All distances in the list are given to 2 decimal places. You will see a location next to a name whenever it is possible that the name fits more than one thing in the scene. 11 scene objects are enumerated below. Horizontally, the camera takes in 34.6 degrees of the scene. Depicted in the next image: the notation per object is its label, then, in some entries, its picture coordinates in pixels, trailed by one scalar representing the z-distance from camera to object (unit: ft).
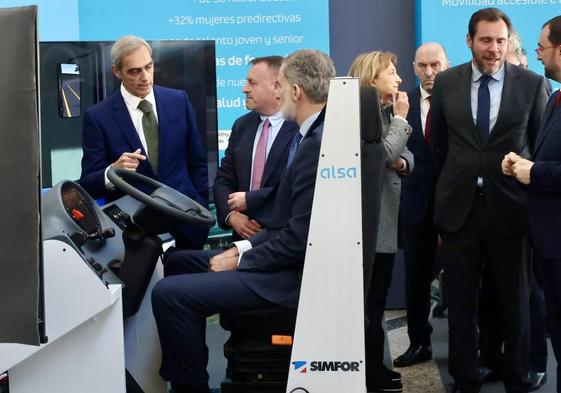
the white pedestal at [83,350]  9.46
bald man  15.46
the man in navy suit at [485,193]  13.01
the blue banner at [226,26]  18.45
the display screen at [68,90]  15.99
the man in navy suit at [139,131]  13.92
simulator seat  10.49
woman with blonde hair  13.88
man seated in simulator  10.39
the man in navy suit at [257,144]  14.05
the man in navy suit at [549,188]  11.44
